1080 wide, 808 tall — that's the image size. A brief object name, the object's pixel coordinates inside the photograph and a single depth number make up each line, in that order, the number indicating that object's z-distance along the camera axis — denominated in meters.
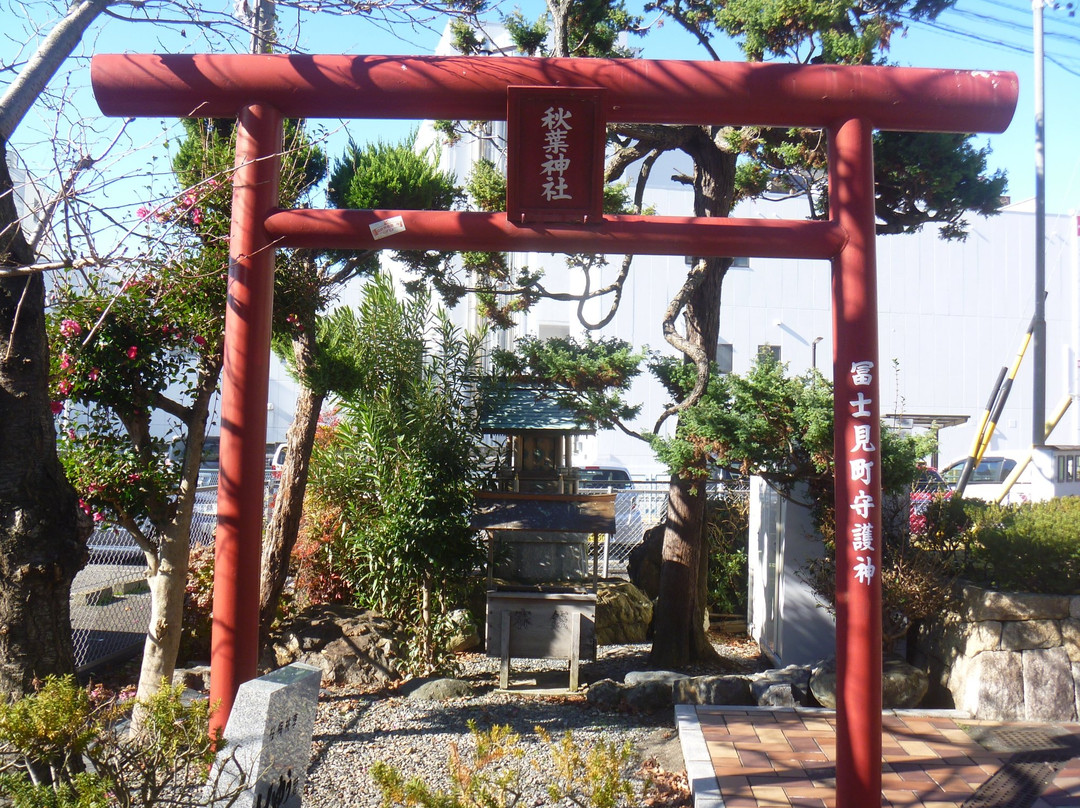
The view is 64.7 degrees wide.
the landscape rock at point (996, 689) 6.11
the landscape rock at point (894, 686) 6.33
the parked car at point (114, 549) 12.78
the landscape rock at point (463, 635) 8.52
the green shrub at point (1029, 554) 6.35
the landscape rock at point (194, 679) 6.70
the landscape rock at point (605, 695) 6.84
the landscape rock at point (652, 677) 6.79
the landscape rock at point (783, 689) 6.46
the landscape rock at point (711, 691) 6.51
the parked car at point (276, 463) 14.55
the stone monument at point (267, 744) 3.55
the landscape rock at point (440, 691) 6.92
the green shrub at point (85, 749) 3.17
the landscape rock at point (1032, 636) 6.16
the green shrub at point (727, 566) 10.77
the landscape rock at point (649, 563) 10.39
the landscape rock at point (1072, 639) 6.12
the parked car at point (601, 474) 18.92
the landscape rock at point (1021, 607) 6.18
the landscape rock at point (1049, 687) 6.09
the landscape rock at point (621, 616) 9.54
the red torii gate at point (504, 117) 4.68
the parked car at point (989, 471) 17.20
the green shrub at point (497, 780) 3.26
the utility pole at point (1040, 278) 11.87
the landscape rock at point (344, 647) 7.46
